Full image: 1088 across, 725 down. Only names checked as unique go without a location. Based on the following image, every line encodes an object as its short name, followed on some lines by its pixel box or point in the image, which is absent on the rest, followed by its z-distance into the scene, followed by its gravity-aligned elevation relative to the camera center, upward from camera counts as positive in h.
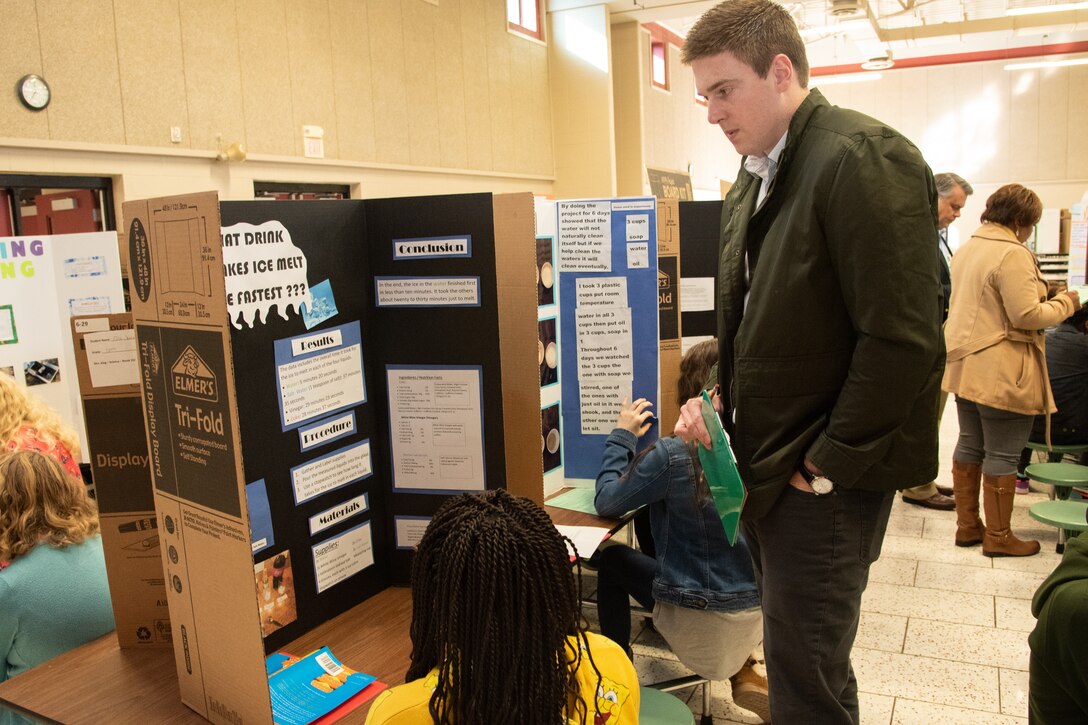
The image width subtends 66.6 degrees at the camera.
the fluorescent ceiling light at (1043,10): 9.98 +2.92
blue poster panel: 2.66 -0.20
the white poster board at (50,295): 3.67 -0.10
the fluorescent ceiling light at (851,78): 13.53 +2.56
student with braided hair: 1.11 -0.51
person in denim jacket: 2.34 -0.91
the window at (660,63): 11.60 +2.53
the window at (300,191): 5.70 +0.51
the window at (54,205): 4.16 +0.36
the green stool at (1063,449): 4.39 -1.19
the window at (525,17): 8.69 +2.50
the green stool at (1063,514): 3.53 -1.27
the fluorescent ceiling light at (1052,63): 13.36 +2.60
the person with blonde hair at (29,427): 2.69 -0.50
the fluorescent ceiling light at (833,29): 12.12 +3.12
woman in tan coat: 3.74 -0.52
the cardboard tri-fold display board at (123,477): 1.69 -0.43
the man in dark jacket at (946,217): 4.27 +0.06
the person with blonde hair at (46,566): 1.87 -0.68
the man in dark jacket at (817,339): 1.50 -0.20
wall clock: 4.04 +0.89
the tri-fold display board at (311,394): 1.36 -0.28
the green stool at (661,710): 2.06 -1.18
